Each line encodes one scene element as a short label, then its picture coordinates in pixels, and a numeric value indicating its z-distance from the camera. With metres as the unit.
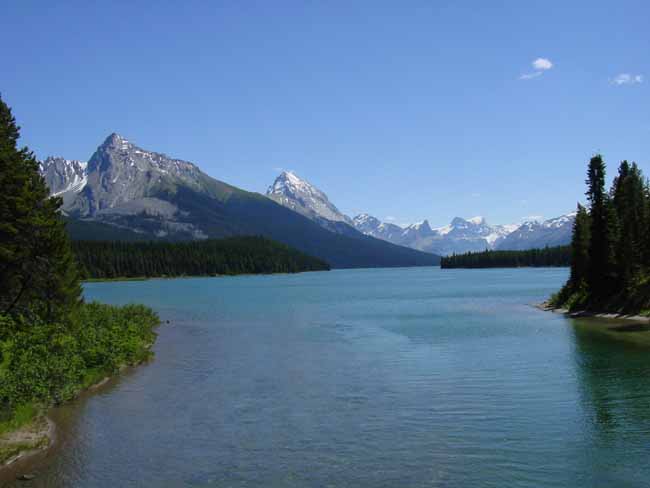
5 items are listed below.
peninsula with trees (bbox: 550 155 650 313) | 76.88
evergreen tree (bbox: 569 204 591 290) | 92.75
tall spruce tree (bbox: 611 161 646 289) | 77.06
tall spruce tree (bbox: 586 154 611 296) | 82.75
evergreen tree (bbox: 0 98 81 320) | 42.56
